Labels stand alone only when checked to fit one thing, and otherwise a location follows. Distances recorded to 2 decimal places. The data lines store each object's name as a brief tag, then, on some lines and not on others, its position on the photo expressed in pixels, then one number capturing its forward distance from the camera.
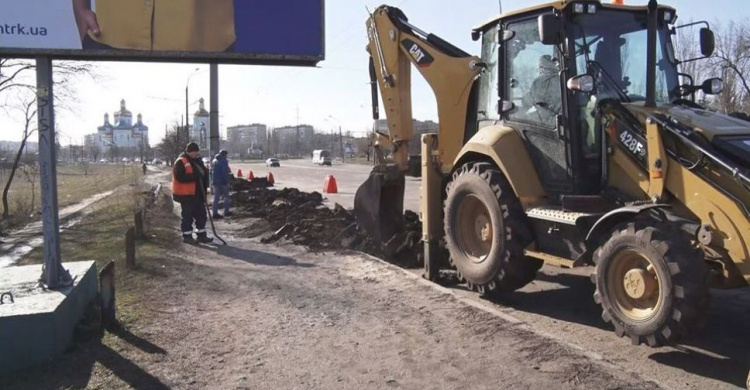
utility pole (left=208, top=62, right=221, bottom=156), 19.23
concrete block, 5.12
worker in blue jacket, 16.48
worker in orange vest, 11.65
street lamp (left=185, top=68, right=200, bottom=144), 36.28
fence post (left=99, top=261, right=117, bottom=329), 6.14
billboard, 5.96
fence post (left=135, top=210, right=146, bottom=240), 11.82
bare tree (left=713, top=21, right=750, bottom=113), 30.32
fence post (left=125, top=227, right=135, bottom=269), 8.79
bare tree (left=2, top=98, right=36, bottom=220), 25.52
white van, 70.94
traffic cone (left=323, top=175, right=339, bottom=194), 26.44
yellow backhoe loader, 4.91
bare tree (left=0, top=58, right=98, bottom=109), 24.67
